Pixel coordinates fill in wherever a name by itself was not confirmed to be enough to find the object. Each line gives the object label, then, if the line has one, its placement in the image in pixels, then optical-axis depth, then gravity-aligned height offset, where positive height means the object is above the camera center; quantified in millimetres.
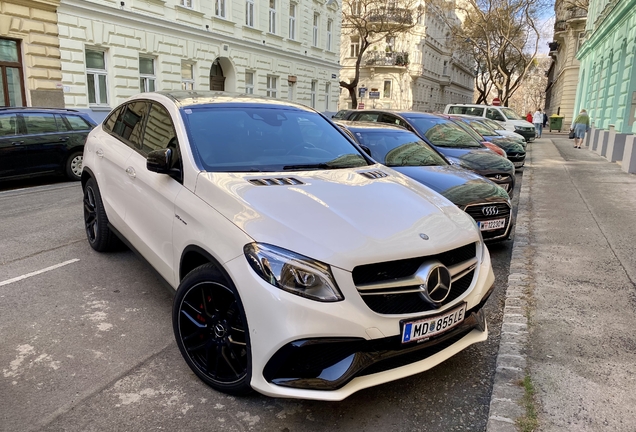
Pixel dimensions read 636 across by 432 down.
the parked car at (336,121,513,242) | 5500 -728
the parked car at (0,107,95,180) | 9250 -794
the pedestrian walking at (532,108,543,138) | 27500 -205
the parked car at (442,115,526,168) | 12828 -710
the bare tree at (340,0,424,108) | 30797 +6047
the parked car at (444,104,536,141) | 20906 +42
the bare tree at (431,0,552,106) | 32031 +6240
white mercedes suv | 2422 -797
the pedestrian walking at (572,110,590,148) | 19562 -331
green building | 13897 +1384
